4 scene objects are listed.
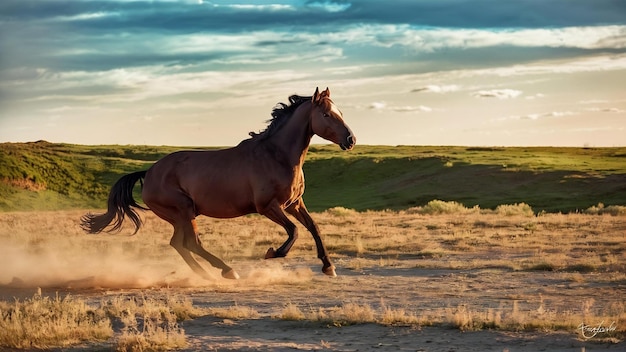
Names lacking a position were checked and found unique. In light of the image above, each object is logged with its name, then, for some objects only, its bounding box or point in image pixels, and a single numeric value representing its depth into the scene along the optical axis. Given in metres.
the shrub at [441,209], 47.97
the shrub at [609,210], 44.09
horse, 15.71
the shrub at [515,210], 44.78
